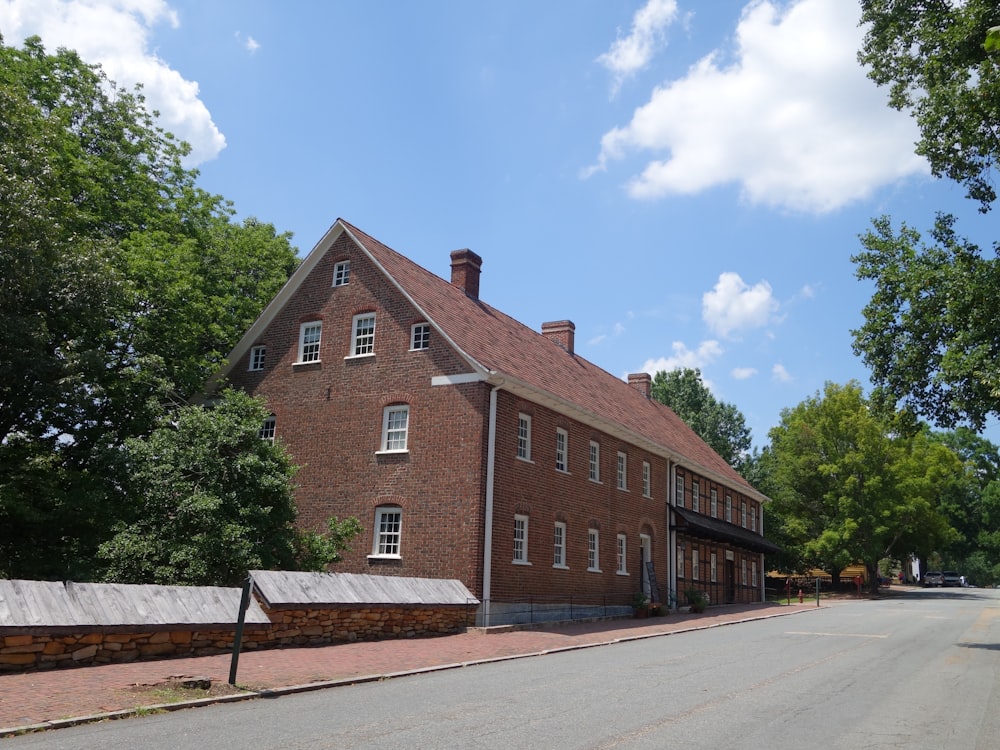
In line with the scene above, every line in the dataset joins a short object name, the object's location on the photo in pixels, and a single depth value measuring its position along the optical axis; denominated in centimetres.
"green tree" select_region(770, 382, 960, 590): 4891
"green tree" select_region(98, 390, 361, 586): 1772
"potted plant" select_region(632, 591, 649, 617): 2722
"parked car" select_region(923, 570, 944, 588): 7781
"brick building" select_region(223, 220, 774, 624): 2136
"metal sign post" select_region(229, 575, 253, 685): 1033
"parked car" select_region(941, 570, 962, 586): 7975
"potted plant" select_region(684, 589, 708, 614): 3105
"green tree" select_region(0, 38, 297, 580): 1842
